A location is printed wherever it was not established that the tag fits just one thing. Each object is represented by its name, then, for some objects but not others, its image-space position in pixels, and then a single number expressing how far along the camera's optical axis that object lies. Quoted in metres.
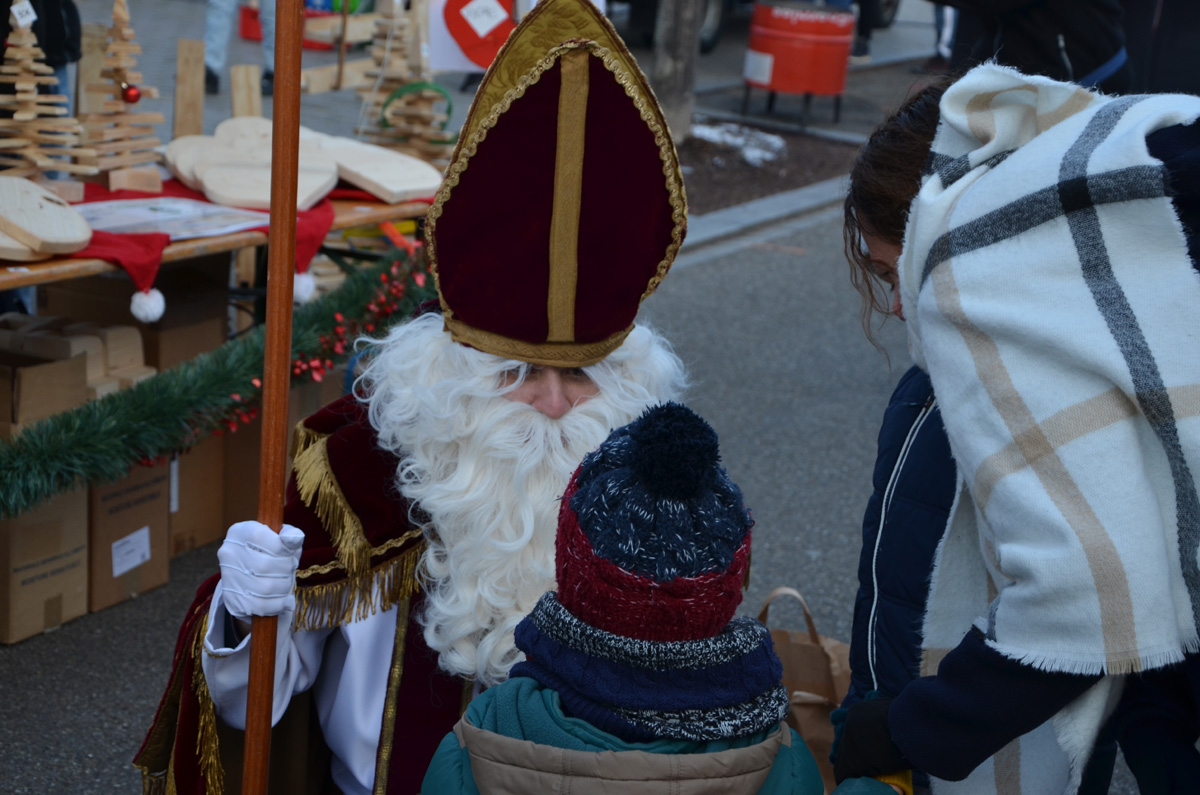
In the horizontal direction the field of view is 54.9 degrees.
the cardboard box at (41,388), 2.98
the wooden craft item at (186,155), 3.92
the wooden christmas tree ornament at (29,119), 3.40
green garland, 2.68
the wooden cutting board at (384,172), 4.02
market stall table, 2.93
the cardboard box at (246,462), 3.57
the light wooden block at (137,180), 3.78
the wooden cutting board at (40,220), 2.96
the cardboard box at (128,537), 3.16
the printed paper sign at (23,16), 3.43
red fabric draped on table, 3.14
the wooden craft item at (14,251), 2.90
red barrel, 10.03
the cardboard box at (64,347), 3.20
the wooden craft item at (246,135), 4.10
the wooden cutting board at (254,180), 3.75
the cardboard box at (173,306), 3.60
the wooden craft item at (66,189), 3.51
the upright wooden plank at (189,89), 4.11
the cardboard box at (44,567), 2.95
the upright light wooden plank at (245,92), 4.37
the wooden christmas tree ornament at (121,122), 3.72
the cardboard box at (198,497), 3.48
